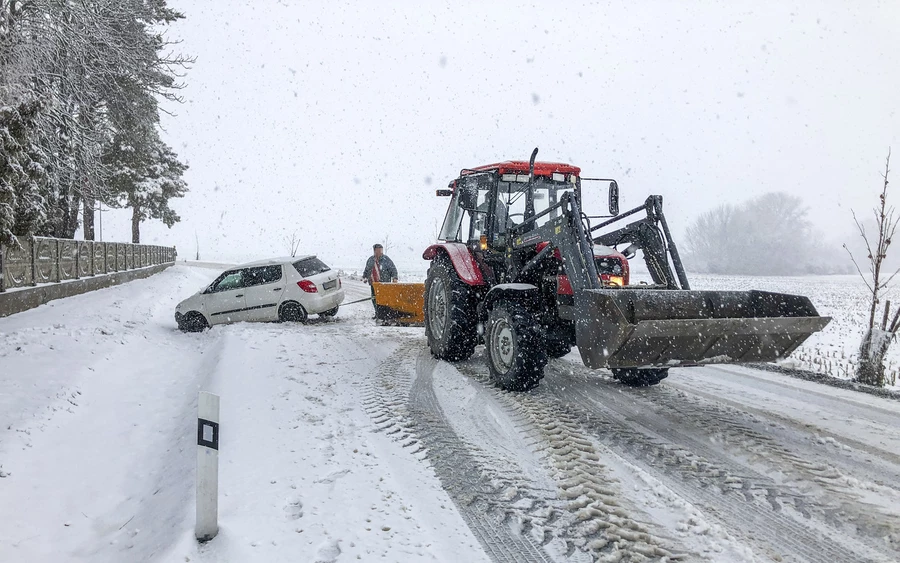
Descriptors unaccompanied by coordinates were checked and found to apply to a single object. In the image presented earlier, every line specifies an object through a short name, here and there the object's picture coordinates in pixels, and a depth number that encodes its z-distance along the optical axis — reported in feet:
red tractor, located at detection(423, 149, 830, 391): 13.58
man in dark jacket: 40.78
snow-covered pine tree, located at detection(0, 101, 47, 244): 29.99
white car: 36.17
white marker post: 8.95
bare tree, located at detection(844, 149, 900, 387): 20.68
